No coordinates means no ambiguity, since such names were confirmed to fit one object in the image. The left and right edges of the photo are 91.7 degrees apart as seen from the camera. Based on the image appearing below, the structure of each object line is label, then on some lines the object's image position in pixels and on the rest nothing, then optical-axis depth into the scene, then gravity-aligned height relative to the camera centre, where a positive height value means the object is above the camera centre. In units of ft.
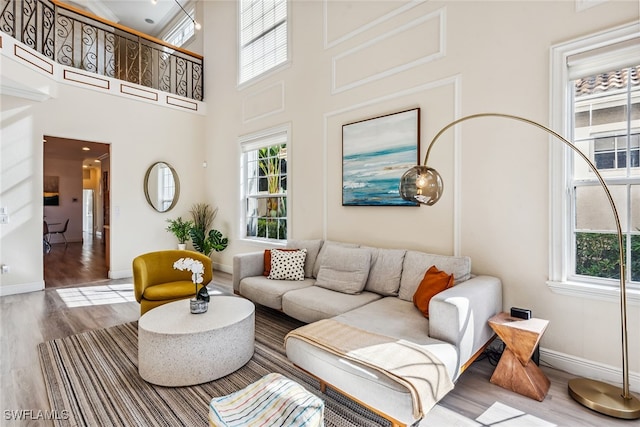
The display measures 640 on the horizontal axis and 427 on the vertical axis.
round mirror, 19.03 +1.52
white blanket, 5.07 -2.72
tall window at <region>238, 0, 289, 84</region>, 16.02 +9.52
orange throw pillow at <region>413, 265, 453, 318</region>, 7.95 -1.98
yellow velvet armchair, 10.44 -2.50
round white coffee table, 7.08 -3.22
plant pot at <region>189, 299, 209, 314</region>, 8.33 -2.58
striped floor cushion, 4.40 -2.96
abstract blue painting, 10.69 +2.02
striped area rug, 6.09 -4.05
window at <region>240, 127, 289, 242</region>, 16.26 +1.42
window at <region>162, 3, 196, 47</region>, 23.02 +14.42
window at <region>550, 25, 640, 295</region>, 7.27 +1.31
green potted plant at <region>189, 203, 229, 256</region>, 18.53 -1.37
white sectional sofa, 5.63 -2.70
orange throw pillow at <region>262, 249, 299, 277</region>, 12.60 -2.16
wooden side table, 6.63 -3.37
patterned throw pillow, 12.07 -2.15
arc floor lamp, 6.12 -3.56
